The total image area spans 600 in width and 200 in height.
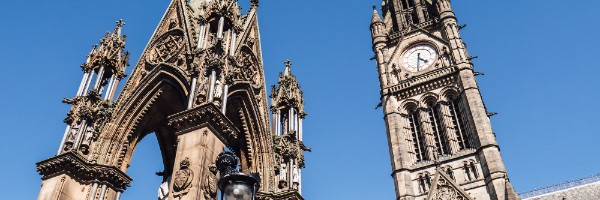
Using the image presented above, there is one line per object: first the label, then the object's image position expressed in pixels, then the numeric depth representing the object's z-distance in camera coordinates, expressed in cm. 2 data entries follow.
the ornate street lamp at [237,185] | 592
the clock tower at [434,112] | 3834
